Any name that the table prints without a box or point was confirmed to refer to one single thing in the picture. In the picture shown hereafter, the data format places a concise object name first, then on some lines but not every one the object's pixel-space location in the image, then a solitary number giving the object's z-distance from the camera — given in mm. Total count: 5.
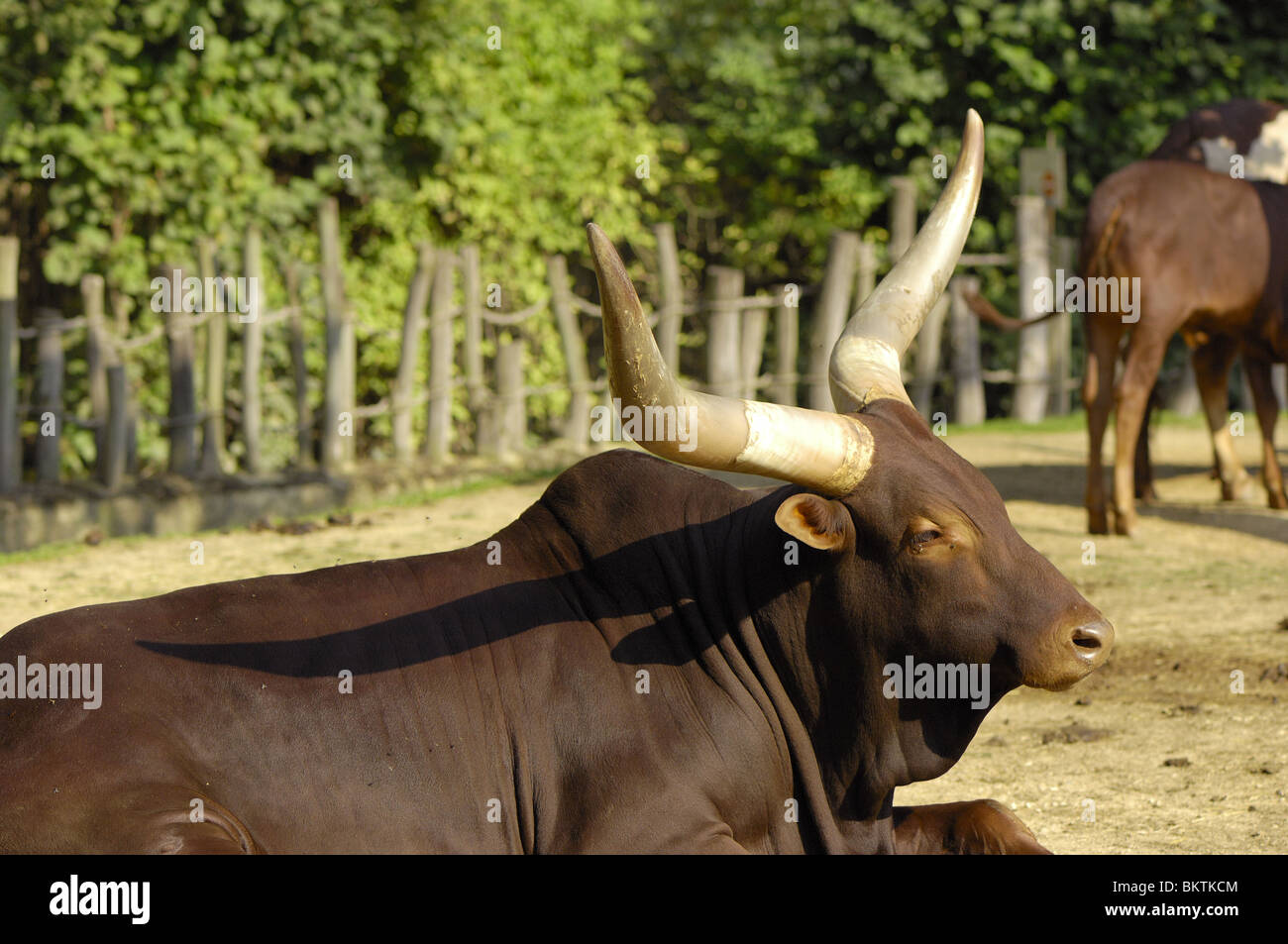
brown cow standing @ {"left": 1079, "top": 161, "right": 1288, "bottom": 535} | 8695
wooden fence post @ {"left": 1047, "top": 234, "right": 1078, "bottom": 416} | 14227
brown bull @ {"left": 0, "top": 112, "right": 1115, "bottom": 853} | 3371
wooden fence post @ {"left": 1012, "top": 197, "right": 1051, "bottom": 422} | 14070
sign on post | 14125
